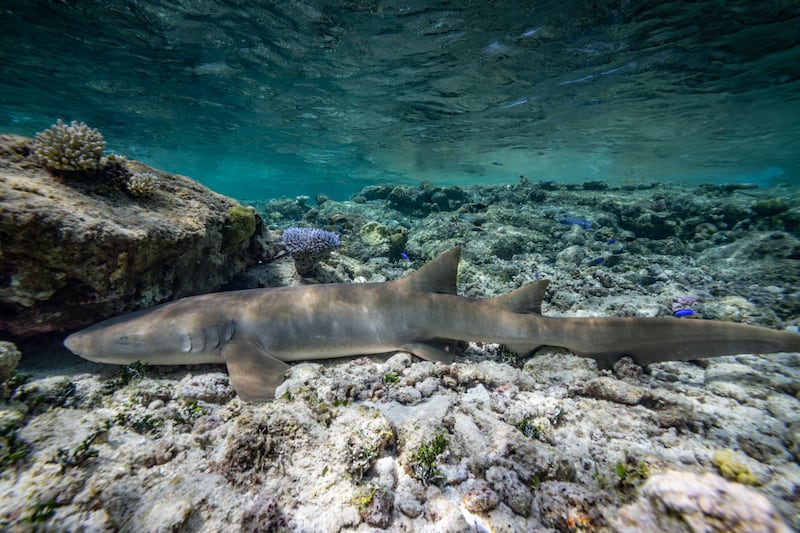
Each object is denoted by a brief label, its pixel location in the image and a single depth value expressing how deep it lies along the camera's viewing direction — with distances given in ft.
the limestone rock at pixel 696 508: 4.18
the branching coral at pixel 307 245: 16.31
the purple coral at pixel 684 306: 15.88
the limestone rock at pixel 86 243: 8.79
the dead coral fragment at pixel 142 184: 11.95
